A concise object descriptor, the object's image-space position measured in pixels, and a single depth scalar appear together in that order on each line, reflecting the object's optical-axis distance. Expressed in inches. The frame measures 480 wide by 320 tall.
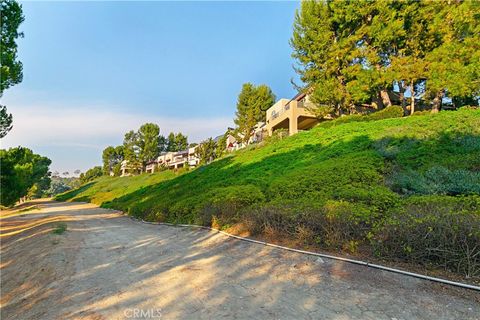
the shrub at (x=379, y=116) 745.0
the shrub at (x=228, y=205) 346.3
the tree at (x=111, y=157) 3378.4
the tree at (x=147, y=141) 2500.0
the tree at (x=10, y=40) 394.6
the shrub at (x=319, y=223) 210.6
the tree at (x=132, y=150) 2508.6
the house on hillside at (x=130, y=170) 2557.6
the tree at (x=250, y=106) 1642.5
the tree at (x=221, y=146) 1889.0
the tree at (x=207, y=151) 1962.4
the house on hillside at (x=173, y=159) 2513.8
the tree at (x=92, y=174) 3689.7
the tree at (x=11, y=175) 577.4
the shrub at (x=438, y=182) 254.7
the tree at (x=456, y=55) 502.6
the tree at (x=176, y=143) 3324.3
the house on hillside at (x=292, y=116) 1065.9
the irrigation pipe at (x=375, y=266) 143.4
